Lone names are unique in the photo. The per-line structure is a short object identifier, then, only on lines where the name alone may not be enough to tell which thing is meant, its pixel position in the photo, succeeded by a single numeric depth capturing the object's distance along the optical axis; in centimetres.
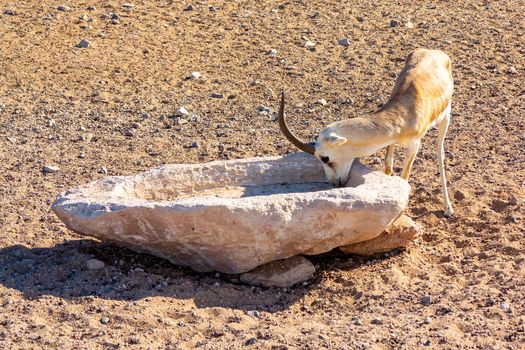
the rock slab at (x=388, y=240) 1616
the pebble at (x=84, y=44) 2508
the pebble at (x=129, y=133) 2138
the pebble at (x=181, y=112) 2232
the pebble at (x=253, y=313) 1431
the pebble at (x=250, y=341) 1323
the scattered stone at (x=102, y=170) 1951
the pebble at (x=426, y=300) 1461
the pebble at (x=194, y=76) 2403
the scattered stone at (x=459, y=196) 1852
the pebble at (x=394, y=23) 2740
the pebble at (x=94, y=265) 1526
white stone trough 1447
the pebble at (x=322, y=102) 2298
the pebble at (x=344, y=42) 2608
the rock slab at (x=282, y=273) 1538
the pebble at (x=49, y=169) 1942
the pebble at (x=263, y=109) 2262
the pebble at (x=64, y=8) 2691
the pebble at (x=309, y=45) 2578
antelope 1634
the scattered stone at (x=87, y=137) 2111
